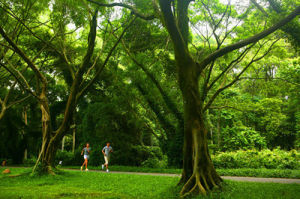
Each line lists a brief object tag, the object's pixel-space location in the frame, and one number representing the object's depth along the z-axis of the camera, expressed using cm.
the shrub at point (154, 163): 1873
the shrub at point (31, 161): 2566
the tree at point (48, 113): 1292
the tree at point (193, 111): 746
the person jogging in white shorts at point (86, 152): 1747
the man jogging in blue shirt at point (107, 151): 1674
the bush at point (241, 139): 2203
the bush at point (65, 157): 2439
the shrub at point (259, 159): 1527
